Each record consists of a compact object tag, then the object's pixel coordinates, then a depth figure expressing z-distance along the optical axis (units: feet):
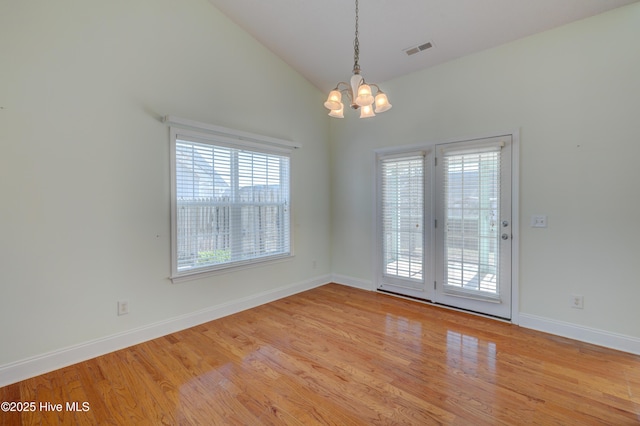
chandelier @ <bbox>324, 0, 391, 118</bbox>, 6.93
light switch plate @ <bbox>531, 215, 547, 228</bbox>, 9.56
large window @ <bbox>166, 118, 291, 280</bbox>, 9.88
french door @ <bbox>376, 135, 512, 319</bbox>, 10.46
